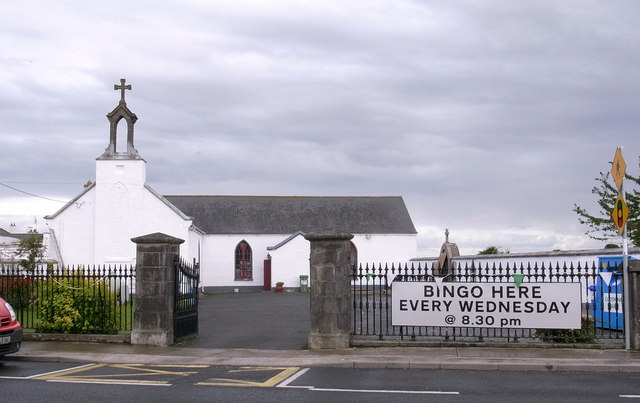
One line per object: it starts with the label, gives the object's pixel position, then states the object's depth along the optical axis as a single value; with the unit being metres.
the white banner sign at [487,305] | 14.22
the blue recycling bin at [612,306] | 16.87
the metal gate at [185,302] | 15.66
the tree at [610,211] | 32.47
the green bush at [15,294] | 19.10
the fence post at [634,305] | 13.77
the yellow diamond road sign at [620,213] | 13.86
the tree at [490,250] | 52.72
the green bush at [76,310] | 15.76
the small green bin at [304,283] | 44.22
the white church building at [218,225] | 36.50
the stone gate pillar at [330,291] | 14.58
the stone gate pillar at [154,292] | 15.29
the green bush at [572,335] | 14.30
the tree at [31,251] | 36.84
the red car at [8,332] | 12.24
